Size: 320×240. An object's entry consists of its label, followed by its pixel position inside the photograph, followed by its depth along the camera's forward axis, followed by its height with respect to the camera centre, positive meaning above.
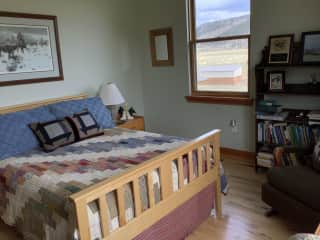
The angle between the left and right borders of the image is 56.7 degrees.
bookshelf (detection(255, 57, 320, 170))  2.91 -0.61
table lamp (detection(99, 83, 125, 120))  3.63 -0.28
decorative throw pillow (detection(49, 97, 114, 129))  3.07 -0.37
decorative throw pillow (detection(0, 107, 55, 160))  2.60 -0.51
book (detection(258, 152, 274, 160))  3.13 -0.96
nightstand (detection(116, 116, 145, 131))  3.67 -0.65
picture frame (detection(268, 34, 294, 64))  3.00 +0.14
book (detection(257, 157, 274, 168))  3.14 -1.04
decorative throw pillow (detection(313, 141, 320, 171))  2.23 -0.73
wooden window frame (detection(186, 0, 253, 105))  3.54 -0.30
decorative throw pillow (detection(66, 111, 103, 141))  2.88 -0.51
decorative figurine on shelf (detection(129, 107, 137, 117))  4.00 -0.55
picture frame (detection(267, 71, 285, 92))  3.09 -0.18
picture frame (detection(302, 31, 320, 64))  2.86 +0.13
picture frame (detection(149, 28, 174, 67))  4.05 +0.31
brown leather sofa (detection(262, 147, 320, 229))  2.01 -0.92
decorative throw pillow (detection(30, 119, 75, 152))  2.69 -0.54
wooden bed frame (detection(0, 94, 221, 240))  1.49 -0.73
